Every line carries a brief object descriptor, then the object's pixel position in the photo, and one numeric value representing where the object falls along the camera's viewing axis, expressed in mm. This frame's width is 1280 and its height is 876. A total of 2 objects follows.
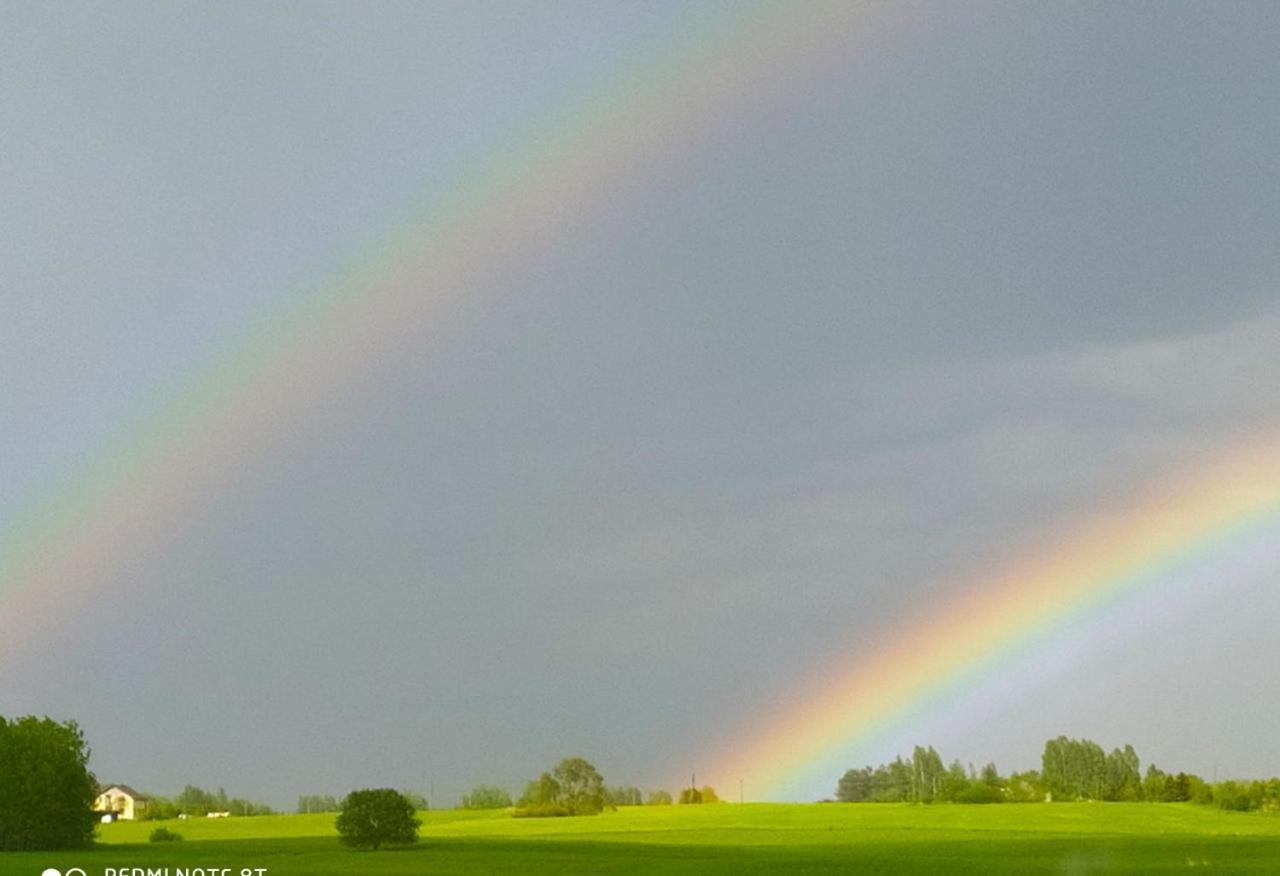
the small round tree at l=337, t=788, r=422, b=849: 115438
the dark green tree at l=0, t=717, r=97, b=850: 126188
